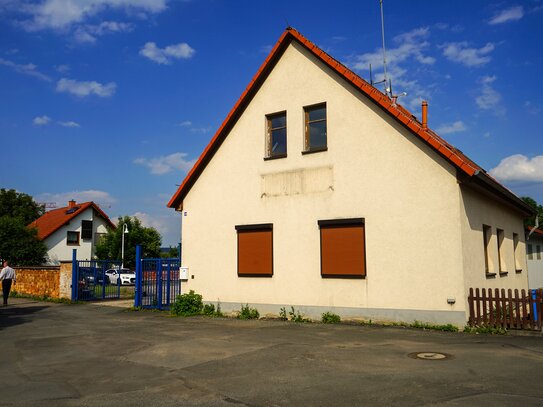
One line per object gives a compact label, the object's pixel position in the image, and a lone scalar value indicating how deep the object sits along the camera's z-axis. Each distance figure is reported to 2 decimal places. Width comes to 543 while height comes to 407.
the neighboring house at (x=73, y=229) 47.19
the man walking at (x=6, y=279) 20.48
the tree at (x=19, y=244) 35.25
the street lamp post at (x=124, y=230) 46.40
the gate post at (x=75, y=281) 21.28
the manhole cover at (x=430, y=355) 8.33
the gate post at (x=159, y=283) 17.66
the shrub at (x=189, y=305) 16.03
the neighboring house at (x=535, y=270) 27.73
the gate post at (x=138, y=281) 18.03
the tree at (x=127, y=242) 48.22
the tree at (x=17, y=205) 55.01
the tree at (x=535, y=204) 84.93
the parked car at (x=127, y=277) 39.12
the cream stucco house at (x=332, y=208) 12.12
